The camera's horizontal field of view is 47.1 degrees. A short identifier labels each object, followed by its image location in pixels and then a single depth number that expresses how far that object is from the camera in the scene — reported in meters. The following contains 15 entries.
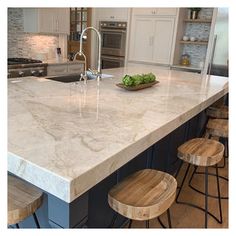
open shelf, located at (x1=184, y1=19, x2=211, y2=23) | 4.98
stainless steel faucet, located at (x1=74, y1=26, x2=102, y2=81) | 2.76
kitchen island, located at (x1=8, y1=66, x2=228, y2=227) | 0.96
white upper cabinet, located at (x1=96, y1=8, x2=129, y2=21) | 5.51
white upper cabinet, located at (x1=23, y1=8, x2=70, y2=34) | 4.61
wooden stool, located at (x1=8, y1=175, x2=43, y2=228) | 1.05
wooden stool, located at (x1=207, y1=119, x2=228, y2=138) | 2.45
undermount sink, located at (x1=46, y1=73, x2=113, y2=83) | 2.91
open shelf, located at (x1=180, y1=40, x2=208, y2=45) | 5.12
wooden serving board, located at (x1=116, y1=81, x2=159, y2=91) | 2.26
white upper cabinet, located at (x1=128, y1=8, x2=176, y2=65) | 5.14
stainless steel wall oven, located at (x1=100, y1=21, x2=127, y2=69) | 5.61
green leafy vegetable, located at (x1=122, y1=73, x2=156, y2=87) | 2.25
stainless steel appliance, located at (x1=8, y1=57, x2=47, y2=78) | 4.05
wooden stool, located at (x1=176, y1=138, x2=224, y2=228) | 1.75
